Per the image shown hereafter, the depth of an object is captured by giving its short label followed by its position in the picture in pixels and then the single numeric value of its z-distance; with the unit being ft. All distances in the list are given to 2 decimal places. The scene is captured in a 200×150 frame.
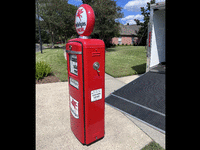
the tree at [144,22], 96.12
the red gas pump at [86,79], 8.04
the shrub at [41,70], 23.73
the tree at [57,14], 81.87
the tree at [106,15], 61.36
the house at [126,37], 130.22
